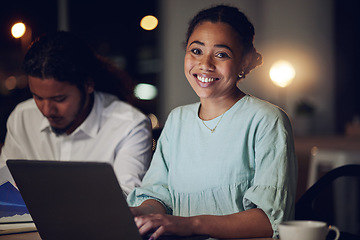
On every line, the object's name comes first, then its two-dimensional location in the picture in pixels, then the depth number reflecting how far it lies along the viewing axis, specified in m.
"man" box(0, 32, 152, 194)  1.79
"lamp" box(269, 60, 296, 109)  5.03
